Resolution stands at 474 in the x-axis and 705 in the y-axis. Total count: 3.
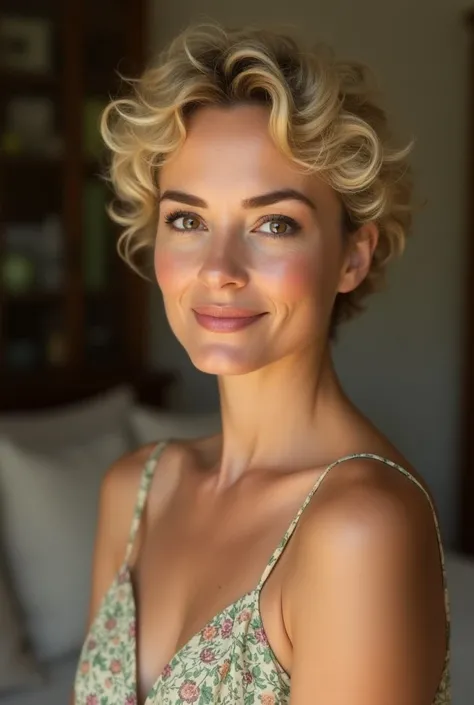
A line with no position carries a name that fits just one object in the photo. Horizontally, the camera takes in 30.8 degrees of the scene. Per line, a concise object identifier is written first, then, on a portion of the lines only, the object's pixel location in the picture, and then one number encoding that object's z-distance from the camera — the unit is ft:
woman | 2.60
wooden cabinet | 8.04
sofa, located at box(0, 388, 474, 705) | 5.92
